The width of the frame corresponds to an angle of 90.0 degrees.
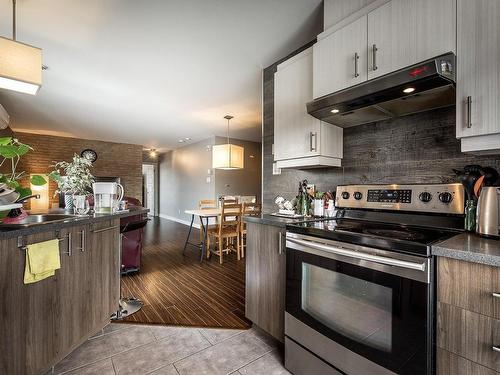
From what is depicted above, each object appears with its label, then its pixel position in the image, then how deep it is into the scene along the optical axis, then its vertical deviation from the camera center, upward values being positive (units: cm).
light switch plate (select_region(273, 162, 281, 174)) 252 +15
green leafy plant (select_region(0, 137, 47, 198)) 136 +5
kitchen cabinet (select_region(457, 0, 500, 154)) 111 +50
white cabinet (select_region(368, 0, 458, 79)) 124 +81
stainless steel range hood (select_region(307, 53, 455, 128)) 118 +49
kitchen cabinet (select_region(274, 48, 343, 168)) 191 +47
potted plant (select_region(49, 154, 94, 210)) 191 +4
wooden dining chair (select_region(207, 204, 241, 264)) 371 -64
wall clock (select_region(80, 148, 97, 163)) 702 +88
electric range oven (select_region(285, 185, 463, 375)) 100 -52
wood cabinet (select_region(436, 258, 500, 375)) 86 -48
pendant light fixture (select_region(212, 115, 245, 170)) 441 +50
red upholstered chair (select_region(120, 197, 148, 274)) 314 -83
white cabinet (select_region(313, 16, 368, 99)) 154 +83
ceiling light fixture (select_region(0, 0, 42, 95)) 168 +82
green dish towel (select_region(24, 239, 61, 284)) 128 -41
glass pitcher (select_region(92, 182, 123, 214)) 199 -10
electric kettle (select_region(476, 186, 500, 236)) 112 -12
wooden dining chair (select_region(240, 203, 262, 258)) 393 -41
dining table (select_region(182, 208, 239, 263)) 375 -44
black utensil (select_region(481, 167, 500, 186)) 125 +4
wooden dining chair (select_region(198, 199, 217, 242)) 472 -38
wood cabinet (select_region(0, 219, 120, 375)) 121 -68
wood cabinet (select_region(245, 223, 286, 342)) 170 -68
